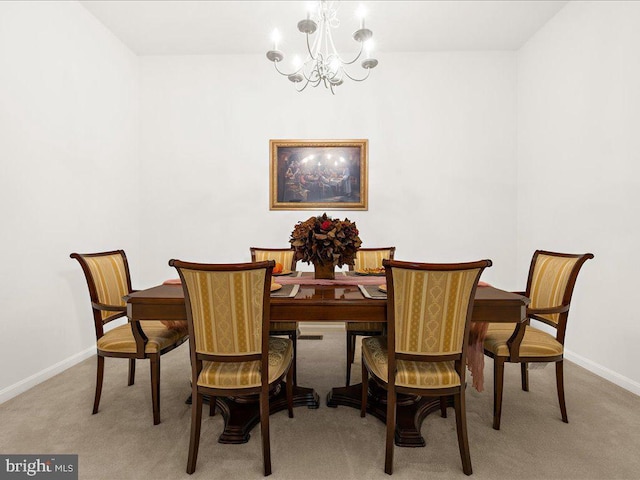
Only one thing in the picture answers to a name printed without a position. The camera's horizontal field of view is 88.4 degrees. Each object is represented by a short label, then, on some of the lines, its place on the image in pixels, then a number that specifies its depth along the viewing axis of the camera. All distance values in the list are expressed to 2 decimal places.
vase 2.24
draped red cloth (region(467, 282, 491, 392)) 1.93
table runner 2.12
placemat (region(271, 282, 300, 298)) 1.76
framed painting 3.92
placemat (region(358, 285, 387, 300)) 1.72
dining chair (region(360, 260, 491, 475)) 1.43
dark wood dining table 1.64
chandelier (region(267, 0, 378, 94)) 2.03
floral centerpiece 2.09
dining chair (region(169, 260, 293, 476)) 1.43
